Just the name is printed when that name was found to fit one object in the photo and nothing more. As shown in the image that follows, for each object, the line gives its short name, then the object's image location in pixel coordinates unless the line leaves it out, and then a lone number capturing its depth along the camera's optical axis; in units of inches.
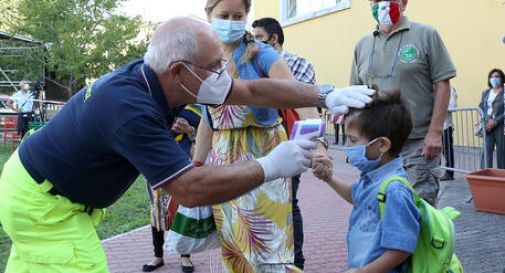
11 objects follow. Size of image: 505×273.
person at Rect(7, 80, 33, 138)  641.7
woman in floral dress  123.9
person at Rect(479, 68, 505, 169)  350.9
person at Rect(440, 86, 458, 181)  364.8
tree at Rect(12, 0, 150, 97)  890.7
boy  96.7
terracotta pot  258.7
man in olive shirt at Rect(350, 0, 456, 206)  158.7
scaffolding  893.2
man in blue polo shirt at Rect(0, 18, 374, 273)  90.6
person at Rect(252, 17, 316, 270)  220.2
